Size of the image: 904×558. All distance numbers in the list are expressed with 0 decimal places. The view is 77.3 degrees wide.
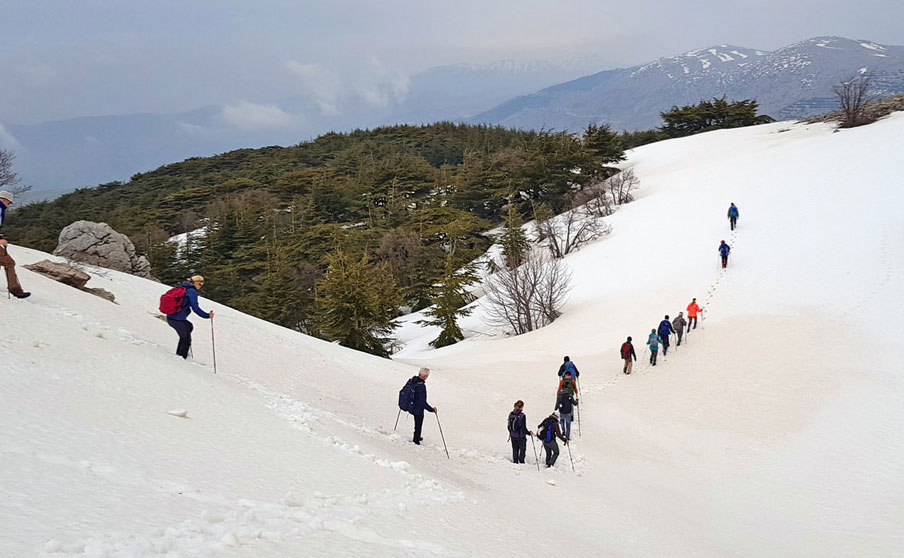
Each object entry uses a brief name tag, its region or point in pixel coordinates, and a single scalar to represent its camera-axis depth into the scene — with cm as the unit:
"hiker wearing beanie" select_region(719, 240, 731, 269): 2986
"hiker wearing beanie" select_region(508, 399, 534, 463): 1112
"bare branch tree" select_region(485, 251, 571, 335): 3212
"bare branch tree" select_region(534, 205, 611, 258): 4566
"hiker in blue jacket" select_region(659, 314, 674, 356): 2135
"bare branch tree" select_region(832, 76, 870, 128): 5512
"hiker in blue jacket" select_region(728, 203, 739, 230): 3534
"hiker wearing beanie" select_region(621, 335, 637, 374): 2028
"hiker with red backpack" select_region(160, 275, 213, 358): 988
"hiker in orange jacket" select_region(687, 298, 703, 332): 2363
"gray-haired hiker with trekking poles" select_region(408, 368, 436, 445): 1027
